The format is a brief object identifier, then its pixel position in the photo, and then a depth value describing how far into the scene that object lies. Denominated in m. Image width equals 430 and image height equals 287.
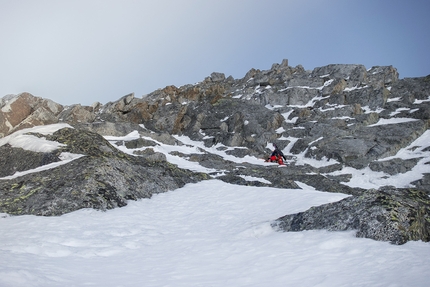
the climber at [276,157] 32.14
